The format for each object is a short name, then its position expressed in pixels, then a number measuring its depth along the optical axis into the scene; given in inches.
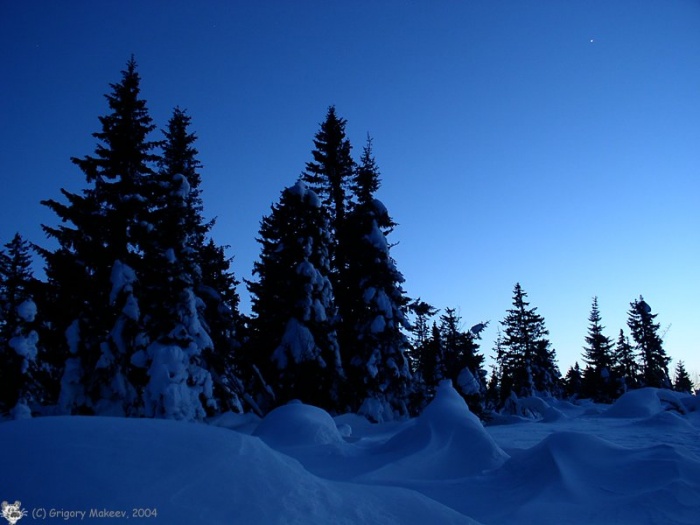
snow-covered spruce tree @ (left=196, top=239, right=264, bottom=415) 596.7
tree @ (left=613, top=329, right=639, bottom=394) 1722.4
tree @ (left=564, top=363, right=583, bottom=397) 2123.3
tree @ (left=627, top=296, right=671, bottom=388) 1697.8
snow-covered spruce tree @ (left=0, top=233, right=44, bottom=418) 654.5
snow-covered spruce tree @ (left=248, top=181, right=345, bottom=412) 625.6
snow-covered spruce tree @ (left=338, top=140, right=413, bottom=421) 663.1
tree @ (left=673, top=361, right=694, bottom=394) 2464.4
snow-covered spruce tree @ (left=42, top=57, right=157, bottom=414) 525.7
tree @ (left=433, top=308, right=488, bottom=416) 676.1
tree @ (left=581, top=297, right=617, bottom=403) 1524.4
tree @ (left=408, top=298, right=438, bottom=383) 748.0
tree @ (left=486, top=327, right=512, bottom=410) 1347.2
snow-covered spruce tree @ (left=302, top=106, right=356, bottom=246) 862.5
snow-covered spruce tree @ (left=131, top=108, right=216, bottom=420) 478.3
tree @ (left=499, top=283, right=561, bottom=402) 1507.1
